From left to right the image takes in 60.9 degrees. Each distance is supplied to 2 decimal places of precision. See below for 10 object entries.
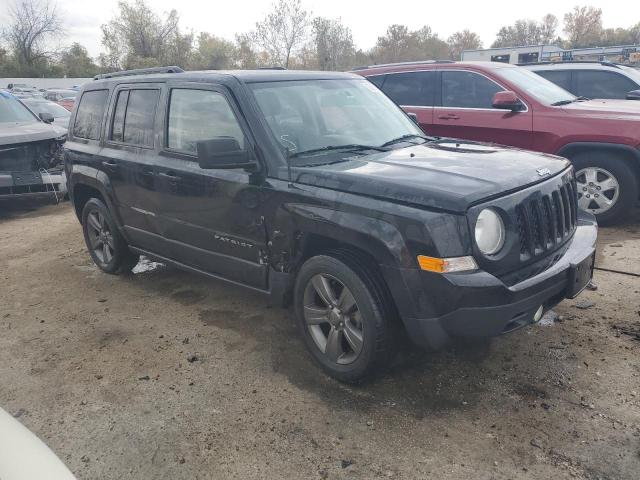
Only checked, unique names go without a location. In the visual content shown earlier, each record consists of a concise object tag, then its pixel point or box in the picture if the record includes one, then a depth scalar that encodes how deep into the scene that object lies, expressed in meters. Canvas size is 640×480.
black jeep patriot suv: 2.80
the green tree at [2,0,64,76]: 51.34
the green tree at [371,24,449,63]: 58.84
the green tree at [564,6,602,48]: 74.12
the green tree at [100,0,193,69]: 56.19
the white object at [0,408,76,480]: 1.59
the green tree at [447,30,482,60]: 75.75
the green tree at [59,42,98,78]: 55.31
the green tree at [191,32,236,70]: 57.72
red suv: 5.93
